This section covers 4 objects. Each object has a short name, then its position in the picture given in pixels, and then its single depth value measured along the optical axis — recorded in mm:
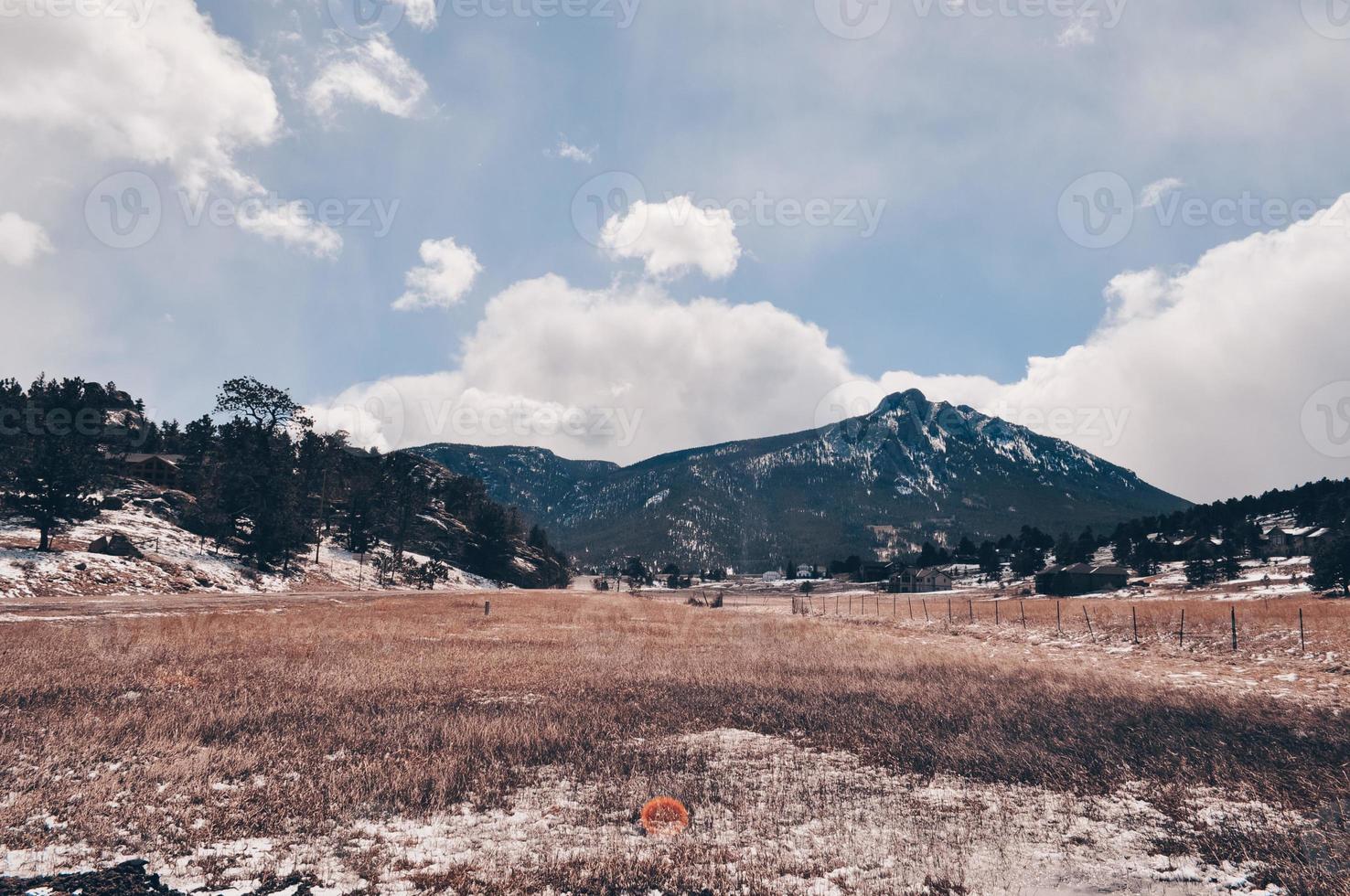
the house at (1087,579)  100500
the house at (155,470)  82875
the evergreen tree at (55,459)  46094
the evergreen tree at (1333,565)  63406
